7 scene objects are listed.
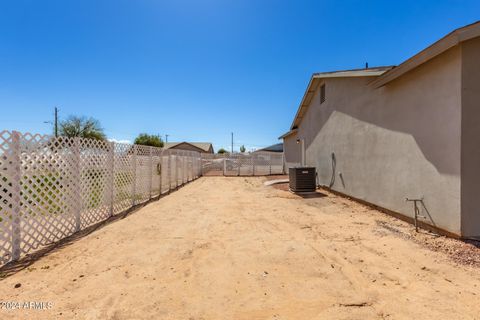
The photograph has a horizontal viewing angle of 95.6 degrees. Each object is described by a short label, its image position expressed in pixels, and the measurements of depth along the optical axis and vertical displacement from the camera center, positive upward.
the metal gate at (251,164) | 17.55 -0.39
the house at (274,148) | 33.58 +1.74
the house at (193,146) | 47.44 +3.28
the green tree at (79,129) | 33.34 +5.05
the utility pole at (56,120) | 29.53 +5.57
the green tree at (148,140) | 46.81 +4.48
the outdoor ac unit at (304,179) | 8.95 -0.83
